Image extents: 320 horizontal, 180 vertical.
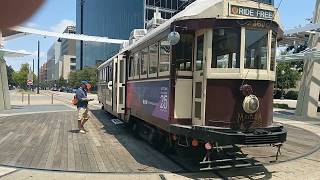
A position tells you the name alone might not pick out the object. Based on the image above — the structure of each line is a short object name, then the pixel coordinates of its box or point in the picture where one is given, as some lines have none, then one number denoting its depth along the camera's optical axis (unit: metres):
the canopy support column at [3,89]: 26.13
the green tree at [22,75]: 83.56
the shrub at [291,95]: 63.06
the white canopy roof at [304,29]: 22.13
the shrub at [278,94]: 62.88
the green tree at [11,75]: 111.86
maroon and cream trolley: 8.05
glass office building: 62.38
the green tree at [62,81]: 123.24
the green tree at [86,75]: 85.88
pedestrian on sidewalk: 14.47
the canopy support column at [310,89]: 26.25
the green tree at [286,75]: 60.28
